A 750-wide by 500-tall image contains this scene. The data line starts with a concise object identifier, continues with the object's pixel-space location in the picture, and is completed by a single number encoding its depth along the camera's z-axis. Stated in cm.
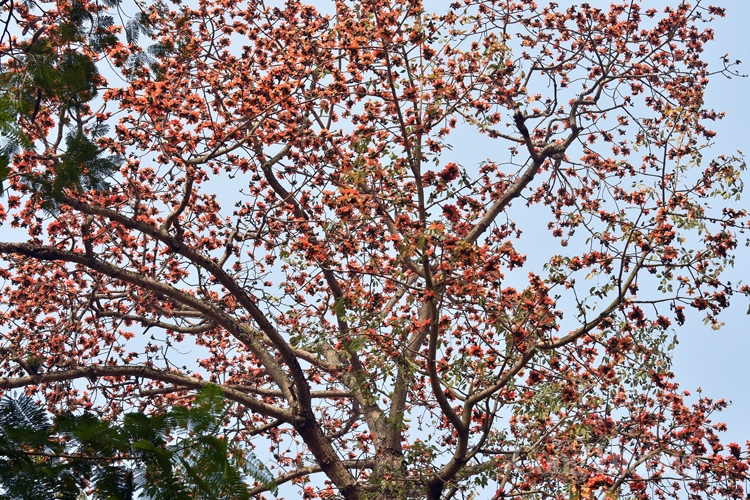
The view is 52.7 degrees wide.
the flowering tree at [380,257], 601
